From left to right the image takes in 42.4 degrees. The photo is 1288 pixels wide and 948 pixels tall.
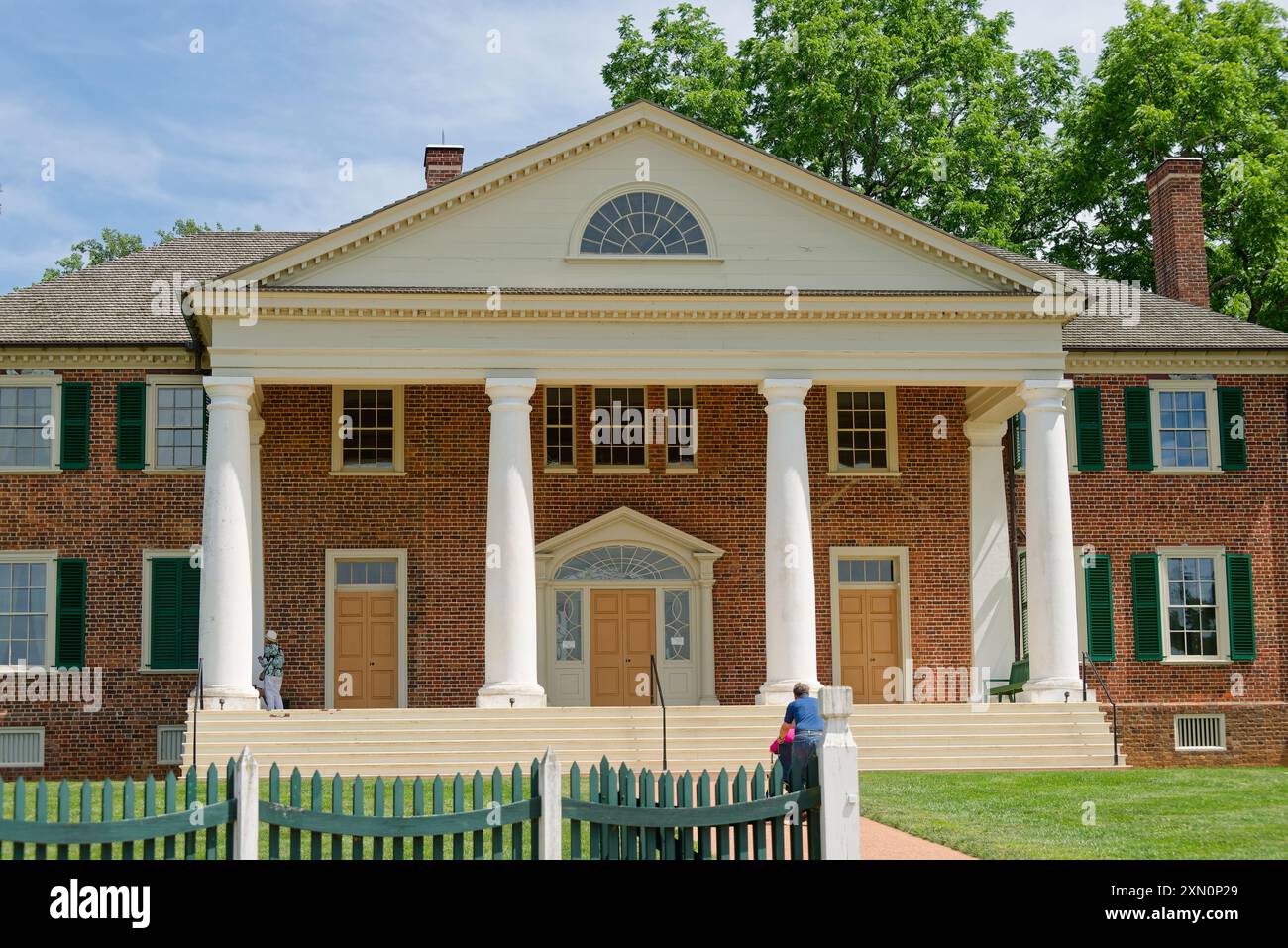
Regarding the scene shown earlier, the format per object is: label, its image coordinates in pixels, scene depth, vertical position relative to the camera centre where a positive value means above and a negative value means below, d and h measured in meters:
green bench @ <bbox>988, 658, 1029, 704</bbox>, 28.16 -0.62
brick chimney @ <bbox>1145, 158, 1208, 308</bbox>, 34.69 +8.74
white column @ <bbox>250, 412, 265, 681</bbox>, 29.05 +1.94
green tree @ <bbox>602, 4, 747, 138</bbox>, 46.22 +16.49
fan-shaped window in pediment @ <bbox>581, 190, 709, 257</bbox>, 27.33 +6.93
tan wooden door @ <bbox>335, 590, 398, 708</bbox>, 29.70 +0.10
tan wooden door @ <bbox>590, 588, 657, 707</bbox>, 30.22 +0.11
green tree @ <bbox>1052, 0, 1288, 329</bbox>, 40.72 +12.82
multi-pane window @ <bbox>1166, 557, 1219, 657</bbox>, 31.00 +0.67
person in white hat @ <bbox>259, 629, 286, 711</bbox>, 27.12 -0.28
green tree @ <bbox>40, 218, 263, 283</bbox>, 62.00 +15.45
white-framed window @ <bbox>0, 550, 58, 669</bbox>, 28.92 +0.90
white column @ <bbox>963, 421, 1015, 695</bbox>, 30.47 +1.63
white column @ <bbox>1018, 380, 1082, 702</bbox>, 26.84 +1.52
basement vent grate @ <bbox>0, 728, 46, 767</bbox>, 28.48 -1.52
